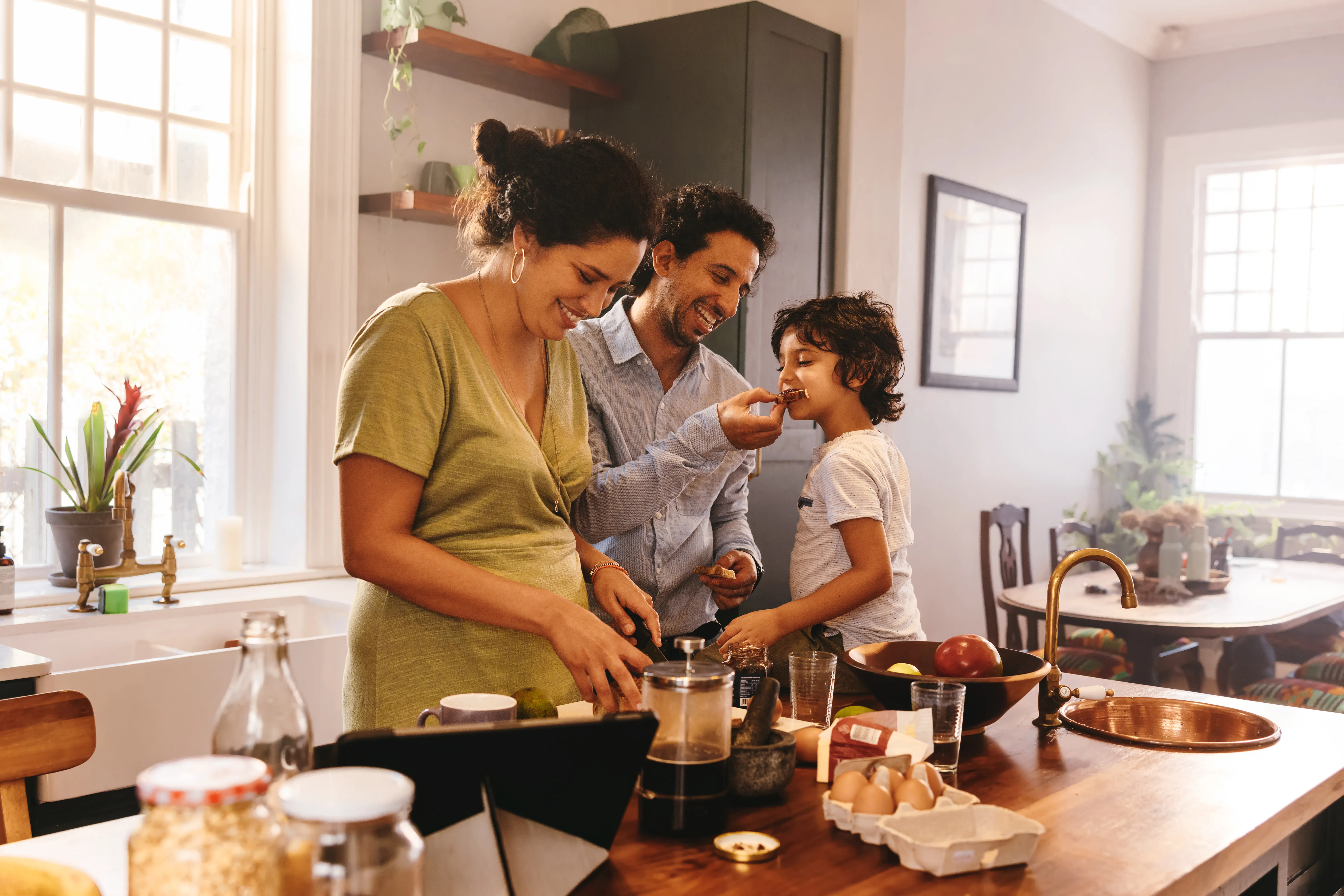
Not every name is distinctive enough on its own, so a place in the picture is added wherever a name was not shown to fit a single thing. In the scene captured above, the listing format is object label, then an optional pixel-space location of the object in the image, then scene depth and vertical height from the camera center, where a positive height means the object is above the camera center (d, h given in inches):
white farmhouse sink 86.8 -24.8
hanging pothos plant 121.2 +40.7
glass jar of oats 25.5 -10.6
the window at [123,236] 110.9 +16.3
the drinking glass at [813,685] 59.6 -15.2
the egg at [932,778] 47.5 -16.0
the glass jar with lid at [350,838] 24.5 -10.1
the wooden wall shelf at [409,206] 120.7 +21.1
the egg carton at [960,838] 43.3 -17.1
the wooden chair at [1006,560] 176.4 -25.0
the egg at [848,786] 47.4 -16.4
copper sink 72.0 -20.4
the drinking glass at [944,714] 54.5 -15.1
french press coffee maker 45.9 -14.8
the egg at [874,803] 46.1 -16.7
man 84.7 +0.8
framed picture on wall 189.2 +22.4
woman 57.5 -3.4
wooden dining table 141.4 -26.8
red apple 62.4 -14.3
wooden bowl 60.1 -15.6
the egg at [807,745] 56.5 -17.4
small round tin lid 43.9 -18.0
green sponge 104.9 -20.2
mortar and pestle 49.7 -15.9
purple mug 47.2 -13.5
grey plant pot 108.6 -14.7
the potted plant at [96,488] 108.8 -10.3
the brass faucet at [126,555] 105.8 -16.8
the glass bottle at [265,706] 32.1 -9.4
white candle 122.9 -17.0
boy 80.7 -7.0
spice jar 60.4 -14.6
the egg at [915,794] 45.9 -16.2
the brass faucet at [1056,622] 67.2 -13.7
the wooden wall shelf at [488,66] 121.8 +39.3
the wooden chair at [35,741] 51.1 -16.9
